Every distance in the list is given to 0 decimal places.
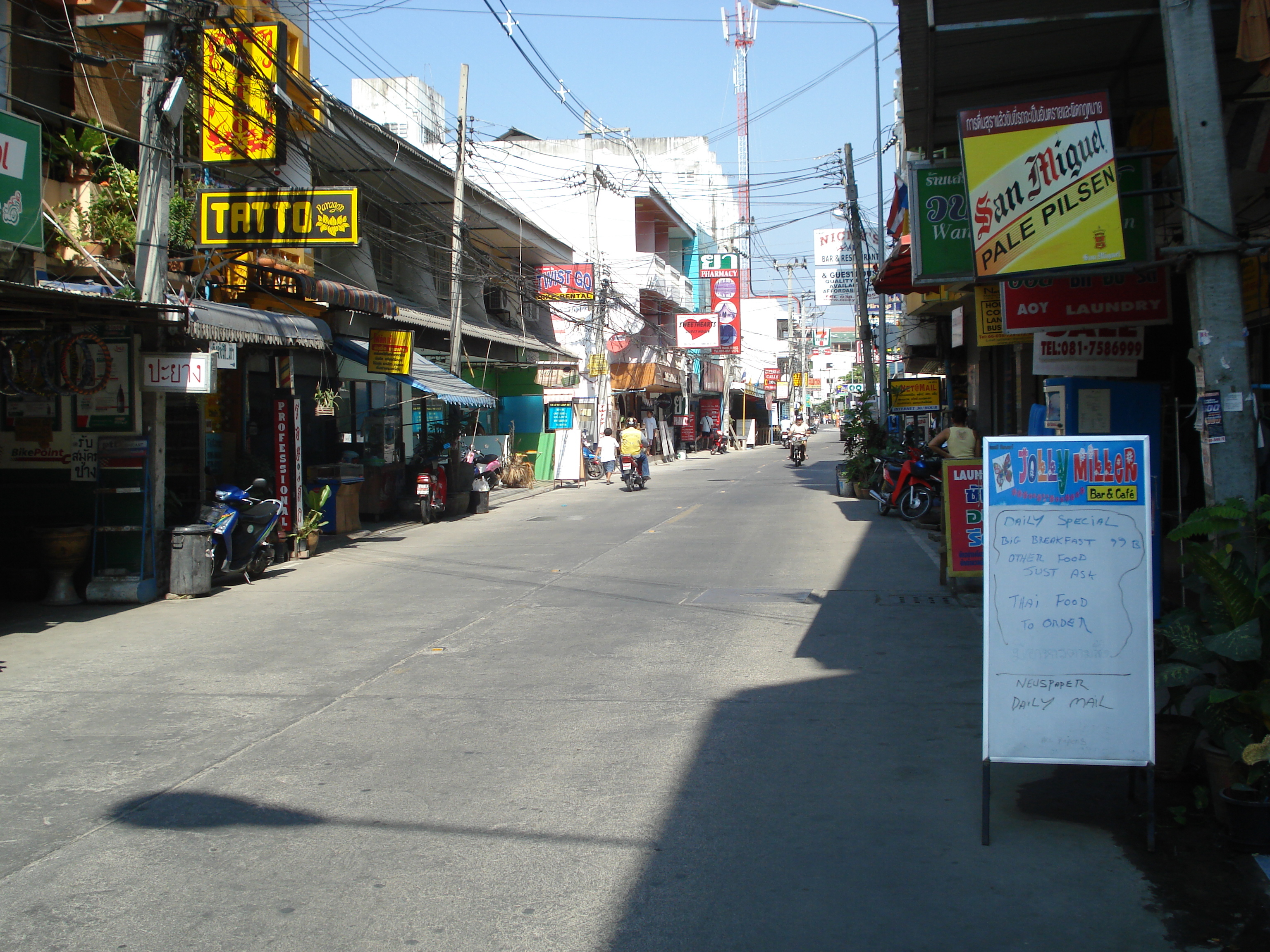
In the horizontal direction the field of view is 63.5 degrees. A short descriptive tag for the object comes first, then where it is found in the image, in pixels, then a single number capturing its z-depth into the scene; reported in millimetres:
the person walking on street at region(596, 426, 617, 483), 30625
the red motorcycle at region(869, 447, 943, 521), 17438
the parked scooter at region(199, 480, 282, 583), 11586
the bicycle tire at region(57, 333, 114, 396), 9930
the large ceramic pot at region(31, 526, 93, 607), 10414
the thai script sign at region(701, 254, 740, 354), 48531
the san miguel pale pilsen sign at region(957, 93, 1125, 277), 6117
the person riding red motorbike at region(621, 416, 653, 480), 26609
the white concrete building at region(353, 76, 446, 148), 30406
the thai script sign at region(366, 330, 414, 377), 17312
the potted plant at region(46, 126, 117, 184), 12492
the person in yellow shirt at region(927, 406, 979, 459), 14211
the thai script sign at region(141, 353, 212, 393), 10750
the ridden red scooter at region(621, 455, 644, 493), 26938
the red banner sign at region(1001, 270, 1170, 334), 7922
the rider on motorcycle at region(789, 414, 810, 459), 34156
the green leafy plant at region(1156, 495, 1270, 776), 4270
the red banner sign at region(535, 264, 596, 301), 30688
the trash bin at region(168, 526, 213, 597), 11078
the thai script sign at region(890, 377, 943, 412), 26516
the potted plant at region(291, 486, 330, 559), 14336
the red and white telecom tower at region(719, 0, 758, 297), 86625
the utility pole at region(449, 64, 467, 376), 20828
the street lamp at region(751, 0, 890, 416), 24812
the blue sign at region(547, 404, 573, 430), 29031
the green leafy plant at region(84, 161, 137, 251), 12492
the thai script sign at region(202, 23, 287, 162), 12453
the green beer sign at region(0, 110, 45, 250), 8984
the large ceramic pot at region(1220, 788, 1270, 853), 4148
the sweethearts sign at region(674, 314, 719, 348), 46031
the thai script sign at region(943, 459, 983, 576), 9828
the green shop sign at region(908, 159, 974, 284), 7875
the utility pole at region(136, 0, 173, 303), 10648
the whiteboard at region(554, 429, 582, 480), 29078
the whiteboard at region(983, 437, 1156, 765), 4375
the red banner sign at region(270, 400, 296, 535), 13750
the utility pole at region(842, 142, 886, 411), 27141
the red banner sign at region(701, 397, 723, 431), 61094
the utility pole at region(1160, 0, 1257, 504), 4875
